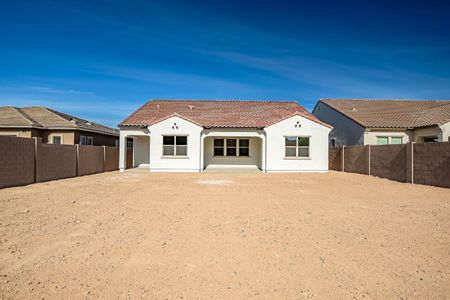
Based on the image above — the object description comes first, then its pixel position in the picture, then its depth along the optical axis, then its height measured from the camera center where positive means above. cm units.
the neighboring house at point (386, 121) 2100 +210
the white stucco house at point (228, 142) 2034 +39
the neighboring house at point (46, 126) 2167 +164
